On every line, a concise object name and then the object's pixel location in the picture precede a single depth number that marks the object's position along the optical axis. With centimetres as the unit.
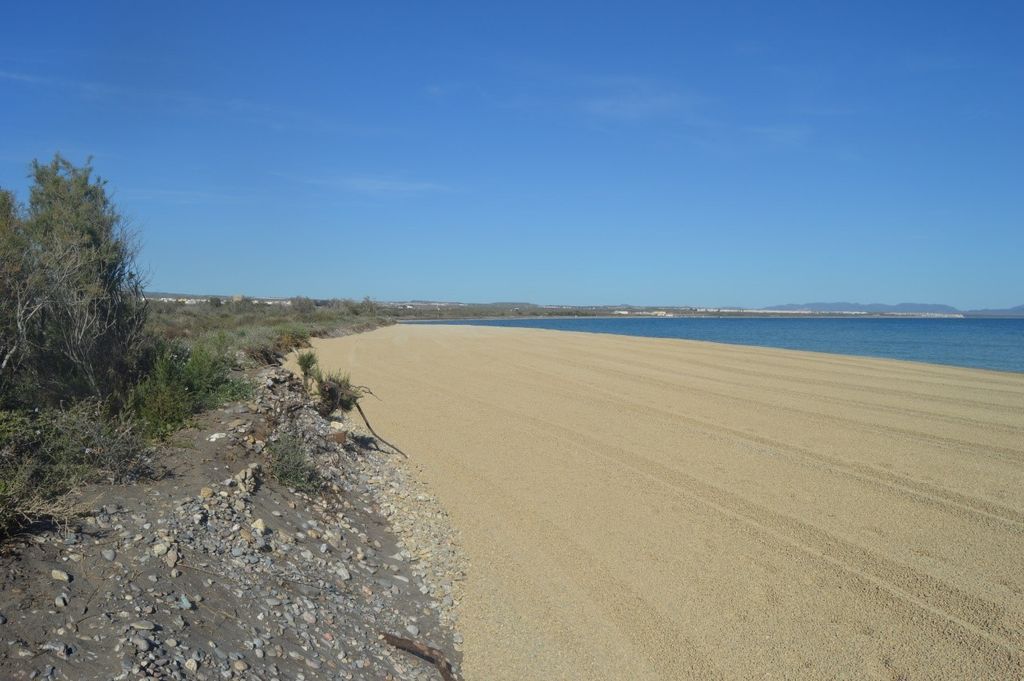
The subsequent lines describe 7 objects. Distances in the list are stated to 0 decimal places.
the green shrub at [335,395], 1208
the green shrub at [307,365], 1313
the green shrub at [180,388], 762
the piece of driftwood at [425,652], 513
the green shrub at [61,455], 506
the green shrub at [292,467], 740
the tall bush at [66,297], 700
